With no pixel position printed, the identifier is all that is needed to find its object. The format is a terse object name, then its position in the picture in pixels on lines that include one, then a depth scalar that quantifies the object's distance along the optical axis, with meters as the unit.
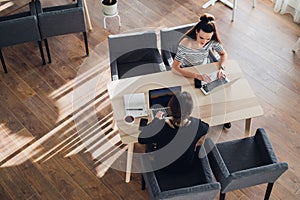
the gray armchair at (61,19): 4.28
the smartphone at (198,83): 3.59
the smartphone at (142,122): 3.33
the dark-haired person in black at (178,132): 2.96
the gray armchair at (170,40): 4.07
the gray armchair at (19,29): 4.16
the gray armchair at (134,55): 3.96
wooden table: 3.39
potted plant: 4.82
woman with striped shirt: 3.56
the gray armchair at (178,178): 3.07
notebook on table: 3.43
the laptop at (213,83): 3.57
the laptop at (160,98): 3.45
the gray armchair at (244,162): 3.01
